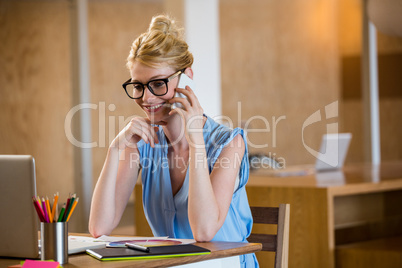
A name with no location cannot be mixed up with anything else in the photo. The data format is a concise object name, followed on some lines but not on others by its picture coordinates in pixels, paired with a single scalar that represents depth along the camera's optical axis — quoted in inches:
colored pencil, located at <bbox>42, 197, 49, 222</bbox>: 97.4
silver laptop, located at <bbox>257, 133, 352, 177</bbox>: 209.6
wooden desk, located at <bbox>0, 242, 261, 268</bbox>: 96.2
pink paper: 93.8
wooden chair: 112.3
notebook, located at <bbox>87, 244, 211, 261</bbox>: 97.9
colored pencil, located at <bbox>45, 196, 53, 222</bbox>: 97.4
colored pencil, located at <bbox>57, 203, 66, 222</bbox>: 97.7
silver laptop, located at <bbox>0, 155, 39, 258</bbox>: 98.8
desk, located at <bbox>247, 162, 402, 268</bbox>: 159.2
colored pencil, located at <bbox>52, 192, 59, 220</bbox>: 97.5
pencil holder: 97.2
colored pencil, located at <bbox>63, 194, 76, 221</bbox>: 97.6
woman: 109.6
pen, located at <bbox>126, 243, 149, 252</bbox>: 99.3
